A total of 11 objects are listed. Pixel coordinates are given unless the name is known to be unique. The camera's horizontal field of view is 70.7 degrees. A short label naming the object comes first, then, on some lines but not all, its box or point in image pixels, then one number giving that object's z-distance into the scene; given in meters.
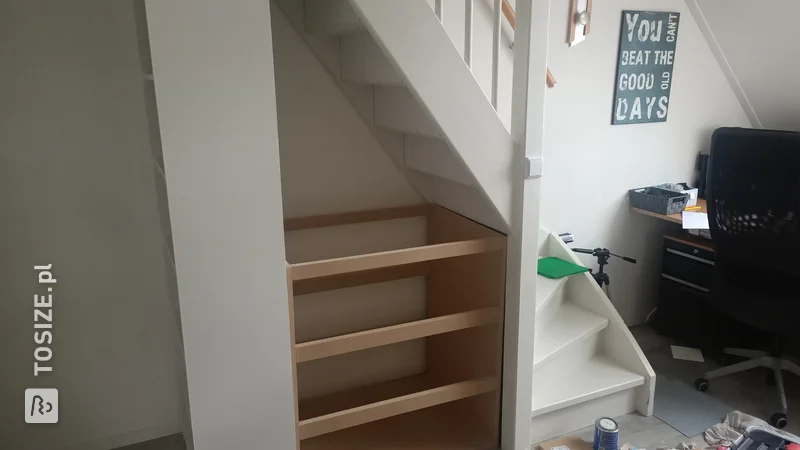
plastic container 2.88
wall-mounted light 2.59
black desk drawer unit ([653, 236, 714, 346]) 2.87
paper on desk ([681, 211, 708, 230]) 2.70
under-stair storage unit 1.80
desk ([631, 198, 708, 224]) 2.80
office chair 2.14
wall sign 2.80
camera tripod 2.82
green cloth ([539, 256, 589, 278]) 2.53
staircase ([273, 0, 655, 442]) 1.61
